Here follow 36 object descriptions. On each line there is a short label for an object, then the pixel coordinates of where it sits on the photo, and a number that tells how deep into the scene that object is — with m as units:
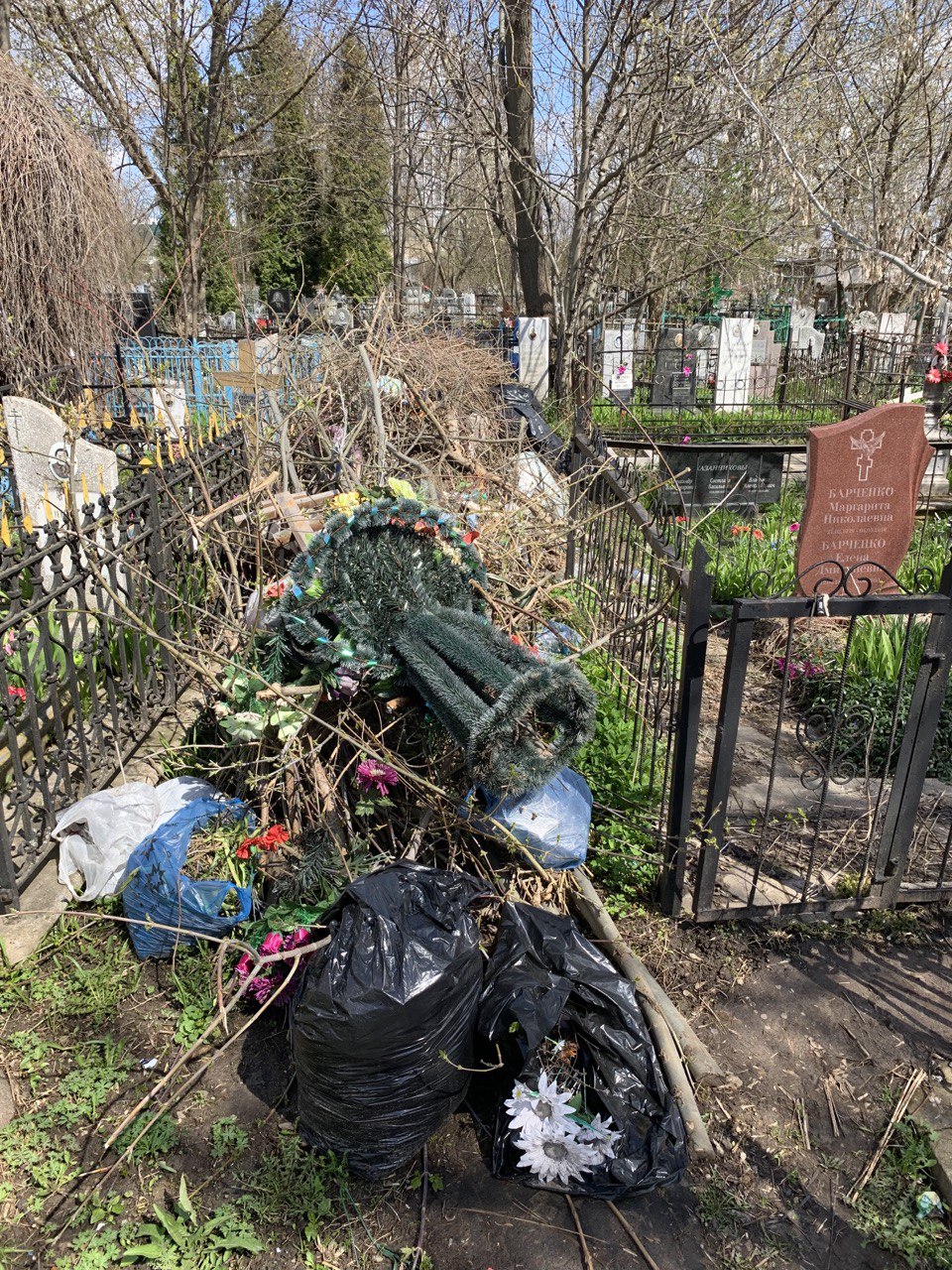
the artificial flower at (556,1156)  2.21
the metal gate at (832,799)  2.96
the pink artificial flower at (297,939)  2.60
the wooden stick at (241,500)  4.14
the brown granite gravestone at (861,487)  3.66
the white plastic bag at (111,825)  3.10
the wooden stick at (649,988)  2.56
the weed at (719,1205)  2.20
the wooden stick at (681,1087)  2.36
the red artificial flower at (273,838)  2.92
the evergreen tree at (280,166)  16.59
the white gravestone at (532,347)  10.71
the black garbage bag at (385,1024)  2.13
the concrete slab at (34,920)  2.91
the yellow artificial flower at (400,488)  3.99
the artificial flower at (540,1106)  2.25
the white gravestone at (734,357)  15.48
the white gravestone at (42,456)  5.13
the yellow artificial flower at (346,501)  3.78
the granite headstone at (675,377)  13.93
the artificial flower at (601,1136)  2.22
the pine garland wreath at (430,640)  2.41
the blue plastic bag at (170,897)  2.86
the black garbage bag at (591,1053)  2.24
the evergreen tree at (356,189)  17.20
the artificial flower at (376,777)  2.91
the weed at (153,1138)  2.32
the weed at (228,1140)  2.33
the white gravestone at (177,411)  6.85
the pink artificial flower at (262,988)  2.66
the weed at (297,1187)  2.16
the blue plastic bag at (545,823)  2.92
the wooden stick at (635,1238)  2.08
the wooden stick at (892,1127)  2.29
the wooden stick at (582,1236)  2.08
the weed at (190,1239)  2.06
